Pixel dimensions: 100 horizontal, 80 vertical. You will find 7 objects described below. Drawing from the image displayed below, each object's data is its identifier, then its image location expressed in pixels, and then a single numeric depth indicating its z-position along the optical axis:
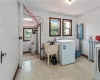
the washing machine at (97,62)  1.56
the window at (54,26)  3.30
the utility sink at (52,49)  2.59
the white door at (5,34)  1.01
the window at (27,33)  4.84
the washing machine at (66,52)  2.59
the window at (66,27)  3.56
